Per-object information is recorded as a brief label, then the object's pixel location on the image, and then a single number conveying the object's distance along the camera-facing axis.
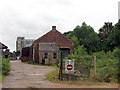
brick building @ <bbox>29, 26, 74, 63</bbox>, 38.78
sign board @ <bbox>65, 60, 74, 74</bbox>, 12.55
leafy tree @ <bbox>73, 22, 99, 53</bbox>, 62.59
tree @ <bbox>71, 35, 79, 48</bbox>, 56.56
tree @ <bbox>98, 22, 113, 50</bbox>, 65.00
